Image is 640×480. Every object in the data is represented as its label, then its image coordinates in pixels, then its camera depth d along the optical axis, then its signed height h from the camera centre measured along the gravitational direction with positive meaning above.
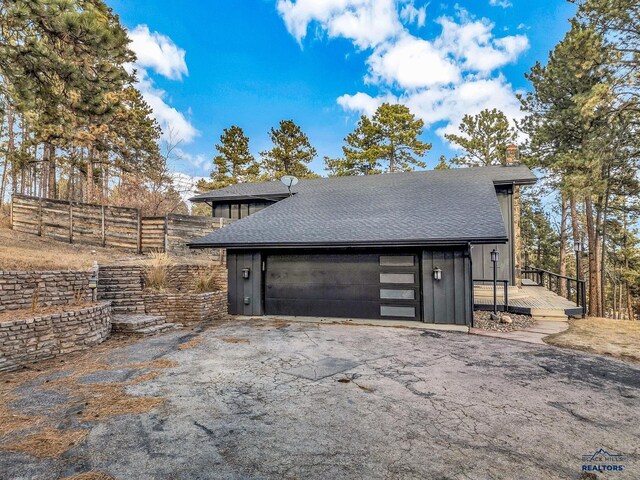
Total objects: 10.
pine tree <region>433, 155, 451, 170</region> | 25.18 +6.64
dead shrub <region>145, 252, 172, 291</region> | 8.48 -0.70
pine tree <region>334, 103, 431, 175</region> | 22.92 +7.76
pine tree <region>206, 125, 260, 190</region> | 26.41 +7.30
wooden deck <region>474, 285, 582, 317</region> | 8.49 -1.62
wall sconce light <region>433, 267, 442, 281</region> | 7.61 -0.61
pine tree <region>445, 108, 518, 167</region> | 22.66 +7.96
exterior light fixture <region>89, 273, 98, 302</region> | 6.80 -0.74
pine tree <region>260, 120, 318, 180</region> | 25.81 +7.79
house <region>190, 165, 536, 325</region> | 7.62 -0.08
